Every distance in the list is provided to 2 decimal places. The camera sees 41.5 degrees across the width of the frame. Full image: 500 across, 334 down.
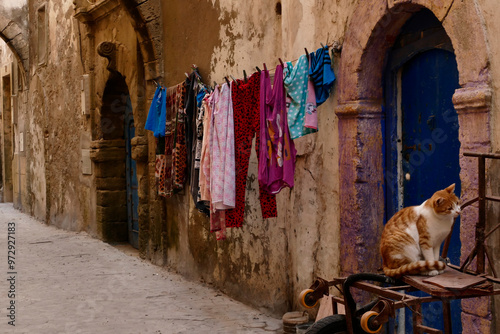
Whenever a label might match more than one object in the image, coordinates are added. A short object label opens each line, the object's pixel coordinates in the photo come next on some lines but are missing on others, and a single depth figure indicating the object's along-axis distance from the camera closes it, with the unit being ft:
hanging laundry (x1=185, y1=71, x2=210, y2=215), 20.60
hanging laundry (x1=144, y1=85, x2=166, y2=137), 24.39
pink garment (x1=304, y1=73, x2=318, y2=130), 15.16
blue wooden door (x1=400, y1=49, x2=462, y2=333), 13.10
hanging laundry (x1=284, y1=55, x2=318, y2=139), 15.49
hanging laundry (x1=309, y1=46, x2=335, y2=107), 15.34
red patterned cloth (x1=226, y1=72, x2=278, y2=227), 17.20
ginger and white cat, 10.20
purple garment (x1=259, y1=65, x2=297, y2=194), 15.93
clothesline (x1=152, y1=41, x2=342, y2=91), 15.49
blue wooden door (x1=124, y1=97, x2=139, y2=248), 33.19
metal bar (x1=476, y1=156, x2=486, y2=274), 10.16
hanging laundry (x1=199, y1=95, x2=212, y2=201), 18.89
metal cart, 9.32
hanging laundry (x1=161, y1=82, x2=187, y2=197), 22.63
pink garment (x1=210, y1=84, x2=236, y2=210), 17.97
